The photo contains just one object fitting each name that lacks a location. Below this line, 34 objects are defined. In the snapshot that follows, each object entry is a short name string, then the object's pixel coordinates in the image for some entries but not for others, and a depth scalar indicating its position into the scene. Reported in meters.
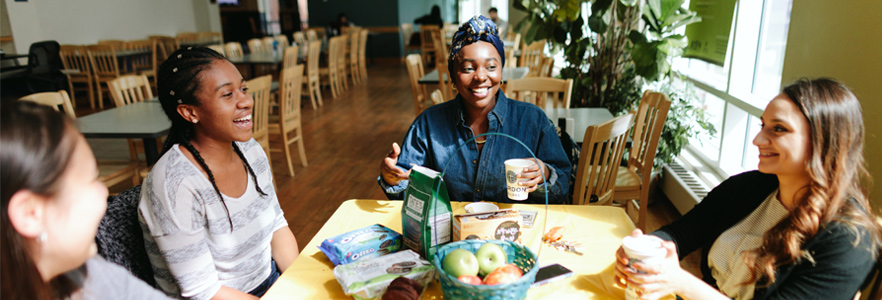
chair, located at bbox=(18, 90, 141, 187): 2.84
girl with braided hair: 1.26
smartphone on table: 1.17
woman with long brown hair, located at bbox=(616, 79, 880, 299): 1.03
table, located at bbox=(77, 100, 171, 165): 2.84
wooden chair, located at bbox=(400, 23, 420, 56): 12.25
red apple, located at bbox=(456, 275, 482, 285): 1.00
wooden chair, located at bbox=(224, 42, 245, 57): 7.29
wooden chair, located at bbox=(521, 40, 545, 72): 6.03
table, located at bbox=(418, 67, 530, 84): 4.67
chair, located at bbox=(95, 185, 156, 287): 1.25
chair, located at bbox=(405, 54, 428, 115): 4.46
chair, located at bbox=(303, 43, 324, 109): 7.09
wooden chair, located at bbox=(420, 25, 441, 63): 11.61
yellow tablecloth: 1.17
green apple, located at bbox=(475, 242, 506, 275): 1.04
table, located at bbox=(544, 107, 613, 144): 2.91
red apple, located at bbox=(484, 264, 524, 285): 0.99
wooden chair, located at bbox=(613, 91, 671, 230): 2.49
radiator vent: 3.04
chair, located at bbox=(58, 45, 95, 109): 7.40
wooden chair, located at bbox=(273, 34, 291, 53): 9.43
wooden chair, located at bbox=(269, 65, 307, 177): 4.15
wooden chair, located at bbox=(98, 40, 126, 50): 8.02
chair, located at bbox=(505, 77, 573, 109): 3.43
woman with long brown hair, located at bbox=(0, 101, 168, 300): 0.71
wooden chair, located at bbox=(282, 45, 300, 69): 6.70
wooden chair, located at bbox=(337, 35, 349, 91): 8.63
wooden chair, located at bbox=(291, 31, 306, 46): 10.26
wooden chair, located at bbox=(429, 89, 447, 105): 3.32
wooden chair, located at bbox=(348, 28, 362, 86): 9.33
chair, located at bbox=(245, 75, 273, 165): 3.58
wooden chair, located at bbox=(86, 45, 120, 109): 7.29
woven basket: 0.95
